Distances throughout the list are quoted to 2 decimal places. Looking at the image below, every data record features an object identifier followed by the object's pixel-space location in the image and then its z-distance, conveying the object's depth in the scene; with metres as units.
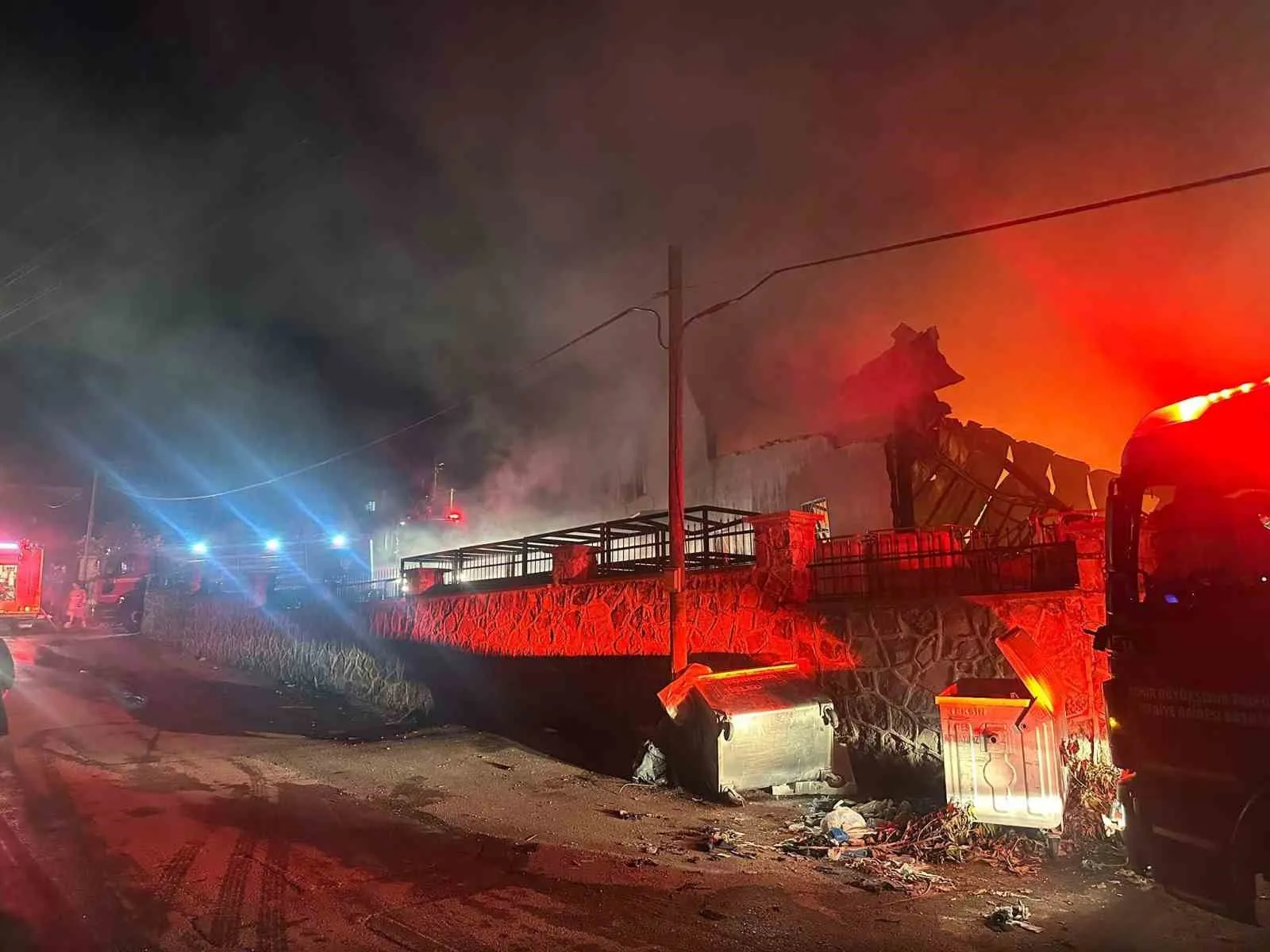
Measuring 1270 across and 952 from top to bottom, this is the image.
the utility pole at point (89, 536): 30.05
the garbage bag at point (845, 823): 6.39
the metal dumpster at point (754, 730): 7.70
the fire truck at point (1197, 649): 3.46
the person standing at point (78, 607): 30.36
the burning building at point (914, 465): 15.62
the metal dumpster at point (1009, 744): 6.05
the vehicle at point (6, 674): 10.95
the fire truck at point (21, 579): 18.80
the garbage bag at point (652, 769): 8.45
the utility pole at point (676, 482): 9.71
